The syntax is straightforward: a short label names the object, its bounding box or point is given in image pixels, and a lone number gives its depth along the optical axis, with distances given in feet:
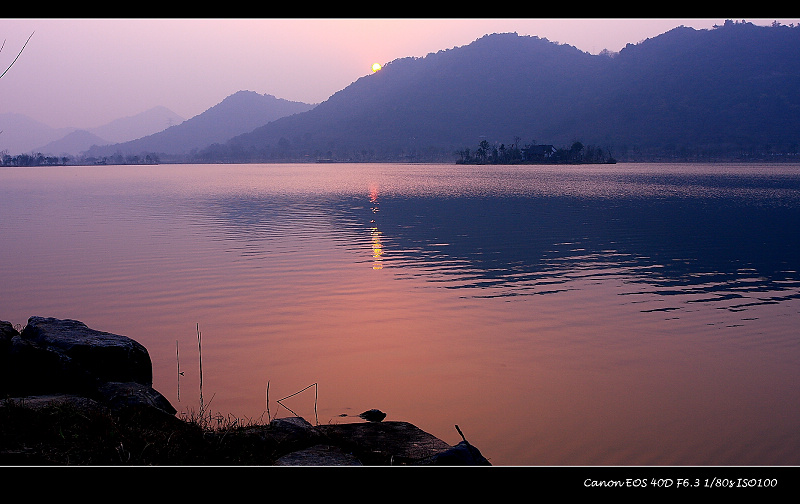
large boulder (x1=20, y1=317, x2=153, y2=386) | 35.23
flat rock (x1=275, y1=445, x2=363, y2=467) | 24.50
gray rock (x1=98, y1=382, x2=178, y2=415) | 29.30
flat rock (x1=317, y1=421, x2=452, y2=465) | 27.37
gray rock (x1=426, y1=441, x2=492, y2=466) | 24.41
